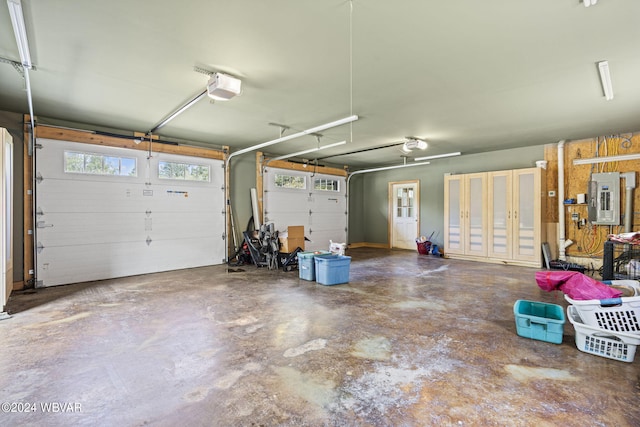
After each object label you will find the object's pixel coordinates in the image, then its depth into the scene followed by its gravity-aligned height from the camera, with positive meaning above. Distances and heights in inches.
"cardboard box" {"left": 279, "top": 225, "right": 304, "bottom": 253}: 248.2 -21.4
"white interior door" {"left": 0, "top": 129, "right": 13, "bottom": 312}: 137.1 +0.0
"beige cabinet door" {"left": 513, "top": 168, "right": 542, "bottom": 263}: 260.7 -2.2
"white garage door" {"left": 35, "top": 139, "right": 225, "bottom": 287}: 197.3 +1.2
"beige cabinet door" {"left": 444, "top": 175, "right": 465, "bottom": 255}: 309.6 -1.4
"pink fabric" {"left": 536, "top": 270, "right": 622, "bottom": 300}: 98.5 -25.1
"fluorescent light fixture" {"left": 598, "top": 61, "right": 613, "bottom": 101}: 125.6 +60.0
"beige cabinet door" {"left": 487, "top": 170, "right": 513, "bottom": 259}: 276.5 -2.3
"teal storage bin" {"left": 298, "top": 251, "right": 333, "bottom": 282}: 211.6 -36.2
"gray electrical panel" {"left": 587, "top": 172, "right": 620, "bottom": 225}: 233.6 +10.8
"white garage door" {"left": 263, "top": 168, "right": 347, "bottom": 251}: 316.2 +10.9
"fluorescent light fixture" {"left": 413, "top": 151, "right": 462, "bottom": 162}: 278.9 +54.8
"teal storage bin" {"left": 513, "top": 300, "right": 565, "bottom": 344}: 108.8 -41.0
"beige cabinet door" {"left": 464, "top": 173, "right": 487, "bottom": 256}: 292.5 -1.4
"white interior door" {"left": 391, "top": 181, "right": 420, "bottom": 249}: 372.8 -2.7
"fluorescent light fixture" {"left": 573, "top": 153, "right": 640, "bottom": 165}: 231.6 +42.6
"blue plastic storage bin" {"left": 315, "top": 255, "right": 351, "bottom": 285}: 197.2 -37.4
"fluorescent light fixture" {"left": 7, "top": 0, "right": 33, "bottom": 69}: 86.1 +58.9
